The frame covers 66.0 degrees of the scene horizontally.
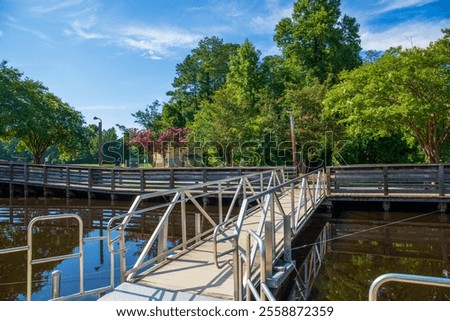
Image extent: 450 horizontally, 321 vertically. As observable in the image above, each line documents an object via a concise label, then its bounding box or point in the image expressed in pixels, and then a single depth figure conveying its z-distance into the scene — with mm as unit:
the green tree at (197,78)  43406
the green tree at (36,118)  23859
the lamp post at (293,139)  18734
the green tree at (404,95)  13047
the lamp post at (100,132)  23906
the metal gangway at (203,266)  3818
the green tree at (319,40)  26953
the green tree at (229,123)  22406
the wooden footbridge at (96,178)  15070
